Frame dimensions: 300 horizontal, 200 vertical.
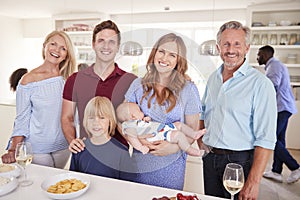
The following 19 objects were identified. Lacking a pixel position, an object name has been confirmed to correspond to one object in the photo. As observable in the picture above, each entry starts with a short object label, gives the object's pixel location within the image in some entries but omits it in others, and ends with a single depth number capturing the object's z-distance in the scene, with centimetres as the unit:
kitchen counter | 99
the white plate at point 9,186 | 98
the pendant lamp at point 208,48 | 112
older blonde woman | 144
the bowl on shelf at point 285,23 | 386
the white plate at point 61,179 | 96
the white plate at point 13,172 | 112
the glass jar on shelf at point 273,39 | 397
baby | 113
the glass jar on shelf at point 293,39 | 389
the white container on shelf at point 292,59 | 394
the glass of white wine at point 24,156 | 108
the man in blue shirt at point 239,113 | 119
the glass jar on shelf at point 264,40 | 401
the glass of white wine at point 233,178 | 96
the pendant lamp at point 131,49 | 117
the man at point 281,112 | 279
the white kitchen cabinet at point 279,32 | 387
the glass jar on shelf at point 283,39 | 392
